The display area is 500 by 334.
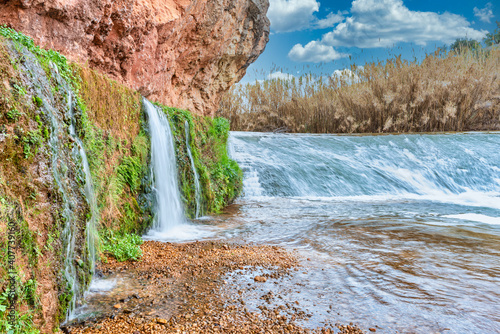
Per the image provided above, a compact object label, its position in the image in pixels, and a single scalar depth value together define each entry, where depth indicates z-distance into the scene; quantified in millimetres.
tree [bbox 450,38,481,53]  16281
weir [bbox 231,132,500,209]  8953
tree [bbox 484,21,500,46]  34625
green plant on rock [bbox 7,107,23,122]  2090
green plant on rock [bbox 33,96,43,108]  2393
